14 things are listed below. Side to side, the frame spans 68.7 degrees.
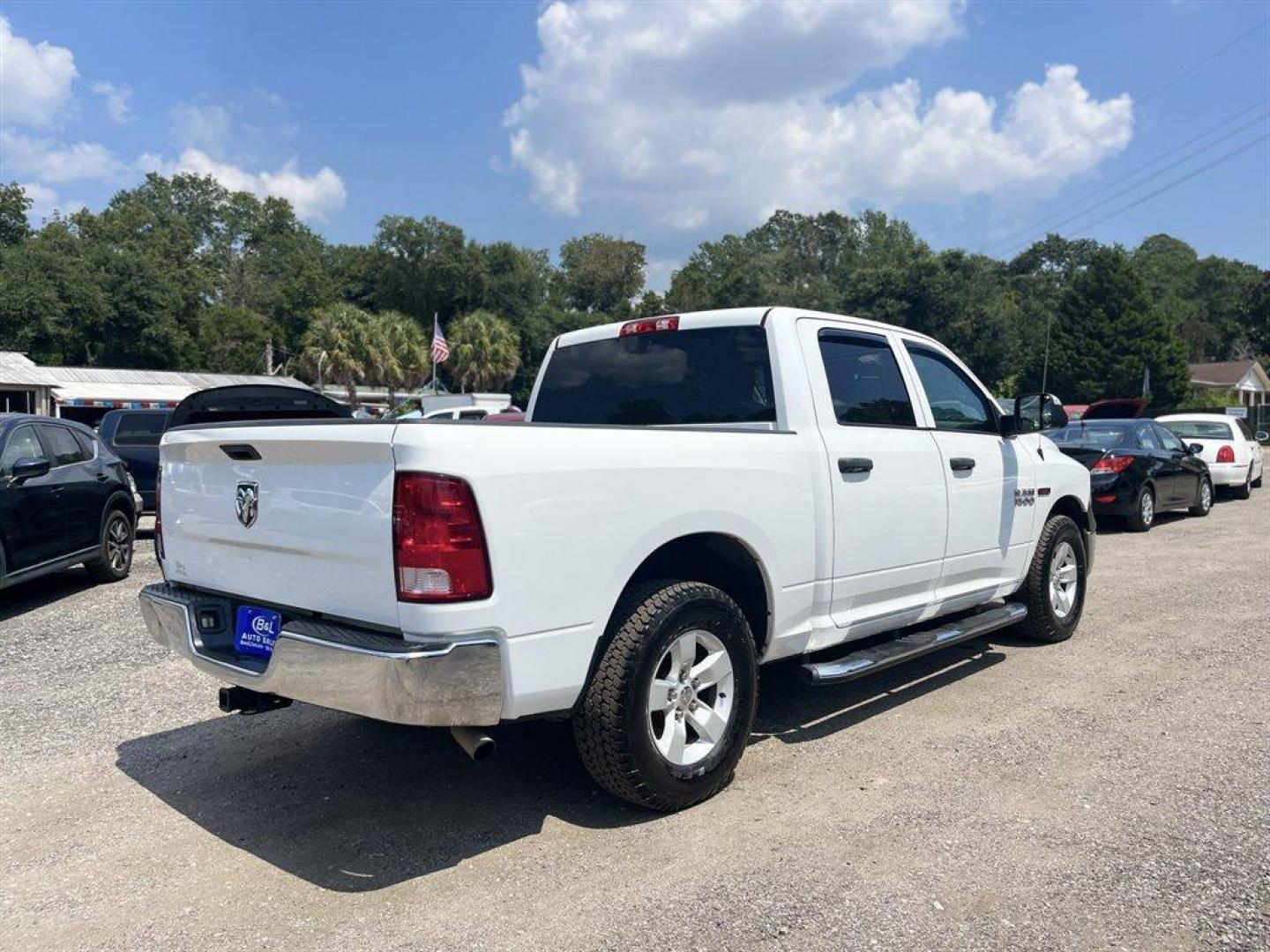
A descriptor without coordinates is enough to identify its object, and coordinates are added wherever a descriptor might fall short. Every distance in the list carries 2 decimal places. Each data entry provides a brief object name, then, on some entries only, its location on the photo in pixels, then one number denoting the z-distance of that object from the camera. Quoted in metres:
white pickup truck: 3.02
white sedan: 16.62
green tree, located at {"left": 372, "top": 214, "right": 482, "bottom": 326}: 61.12
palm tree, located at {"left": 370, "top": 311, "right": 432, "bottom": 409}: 43.86
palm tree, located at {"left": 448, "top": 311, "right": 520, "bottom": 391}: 49.72
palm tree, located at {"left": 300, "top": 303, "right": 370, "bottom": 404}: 42.88
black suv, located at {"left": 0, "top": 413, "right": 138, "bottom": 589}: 7.55
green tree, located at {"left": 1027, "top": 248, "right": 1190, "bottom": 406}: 49.69
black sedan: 12.28
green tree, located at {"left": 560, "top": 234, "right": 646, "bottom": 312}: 78.25
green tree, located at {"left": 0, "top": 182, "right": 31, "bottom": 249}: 59.00
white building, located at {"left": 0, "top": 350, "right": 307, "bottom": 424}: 35.06
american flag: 36.38
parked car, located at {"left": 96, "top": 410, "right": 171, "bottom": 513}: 13.02
